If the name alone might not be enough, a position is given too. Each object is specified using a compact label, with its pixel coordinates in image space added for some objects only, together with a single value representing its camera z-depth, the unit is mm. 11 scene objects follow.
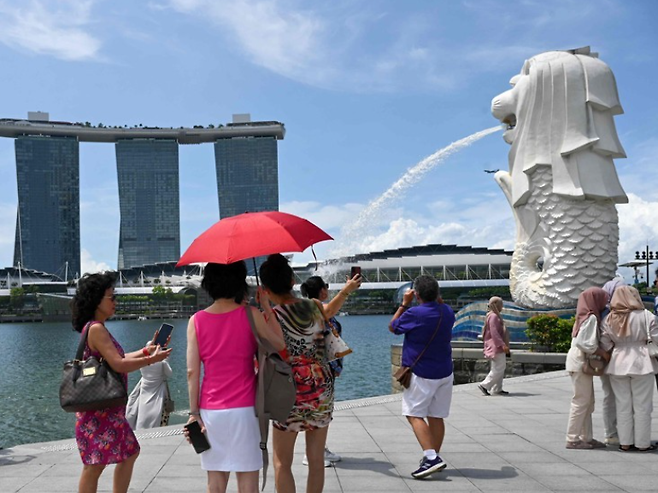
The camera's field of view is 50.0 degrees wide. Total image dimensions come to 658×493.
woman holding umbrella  3518
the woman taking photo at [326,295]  4691
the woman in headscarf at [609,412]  6566
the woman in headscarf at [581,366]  6336
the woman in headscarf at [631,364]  6219
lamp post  44119
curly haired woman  3928
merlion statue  16844
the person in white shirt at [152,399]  8609
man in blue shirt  5523
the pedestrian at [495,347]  10375
